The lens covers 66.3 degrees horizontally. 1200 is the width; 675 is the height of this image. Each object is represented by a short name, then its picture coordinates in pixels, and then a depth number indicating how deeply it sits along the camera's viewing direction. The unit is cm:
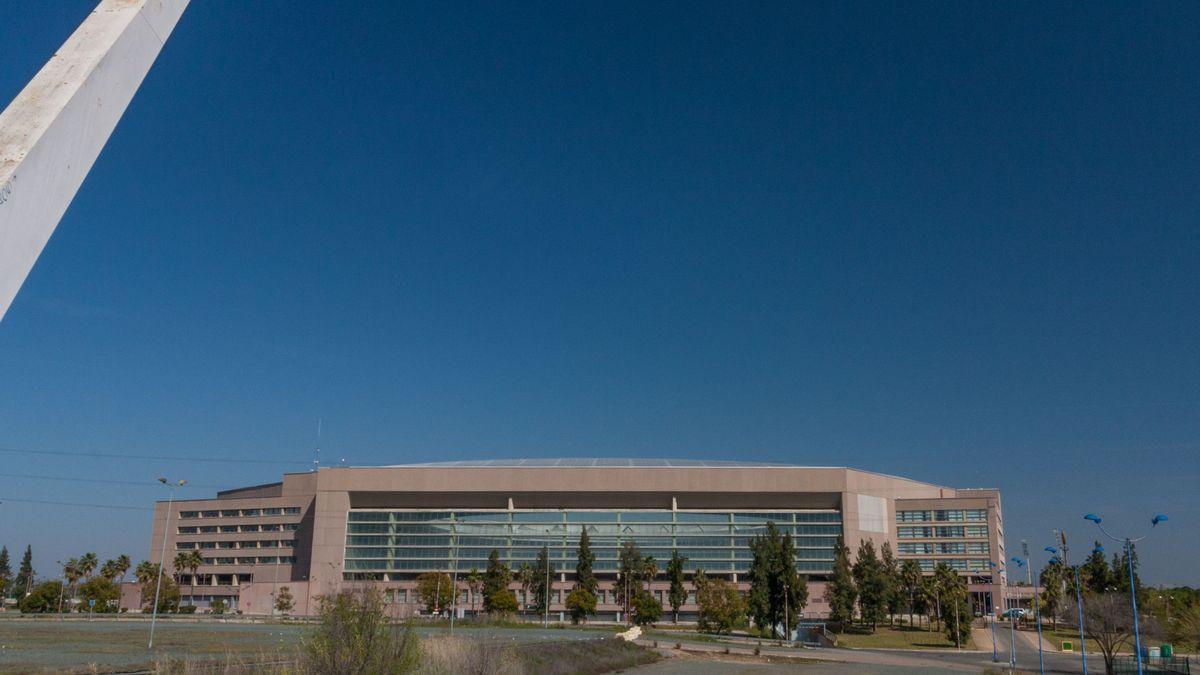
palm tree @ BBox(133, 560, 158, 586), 11016
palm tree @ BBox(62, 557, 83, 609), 11394
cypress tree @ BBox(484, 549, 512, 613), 9344
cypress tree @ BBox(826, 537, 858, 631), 8544
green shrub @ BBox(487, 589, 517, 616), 9121
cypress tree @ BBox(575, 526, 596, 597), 9594
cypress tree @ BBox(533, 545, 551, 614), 10175
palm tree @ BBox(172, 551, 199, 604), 11394
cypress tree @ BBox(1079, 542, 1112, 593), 9125
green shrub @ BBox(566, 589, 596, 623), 9094
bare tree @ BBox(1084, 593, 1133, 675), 4491
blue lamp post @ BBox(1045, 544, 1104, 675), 4180
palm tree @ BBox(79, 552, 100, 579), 11400
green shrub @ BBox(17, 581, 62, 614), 10619
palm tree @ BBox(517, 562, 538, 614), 10025
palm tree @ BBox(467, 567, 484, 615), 9825
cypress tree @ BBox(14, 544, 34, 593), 16455
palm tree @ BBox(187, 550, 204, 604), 11475
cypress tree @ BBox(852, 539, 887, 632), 8681
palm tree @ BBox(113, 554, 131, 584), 11506
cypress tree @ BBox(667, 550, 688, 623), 9300
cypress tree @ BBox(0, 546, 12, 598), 17780
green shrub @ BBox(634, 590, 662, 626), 8756
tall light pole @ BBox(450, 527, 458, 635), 10444
